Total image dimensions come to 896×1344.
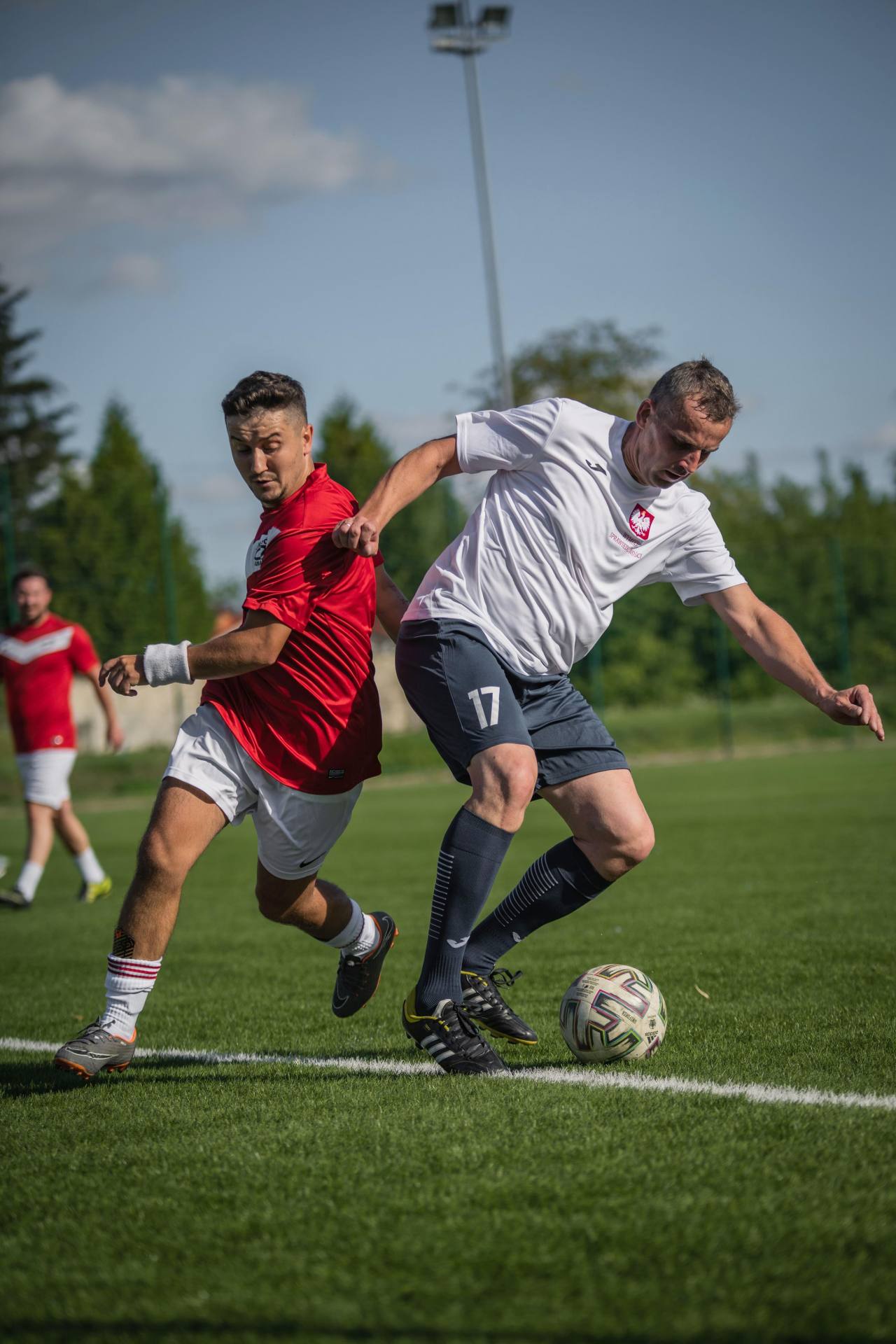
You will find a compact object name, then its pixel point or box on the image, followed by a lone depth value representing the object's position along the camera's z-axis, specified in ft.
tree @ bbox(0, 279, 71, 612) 177.06
